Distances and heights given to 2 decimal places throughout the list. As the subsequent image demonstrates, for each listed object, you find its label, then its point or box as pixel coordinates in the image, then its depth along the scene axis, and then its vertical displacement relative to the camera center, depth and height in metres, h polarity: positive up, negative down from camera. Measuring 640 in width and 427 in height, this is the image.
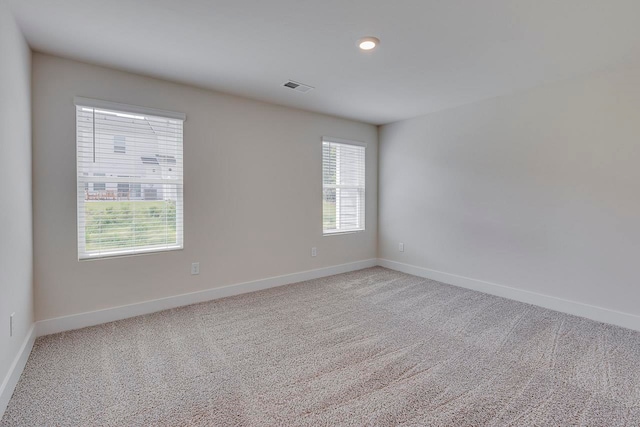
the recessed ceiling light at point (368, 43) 2.21 +1.29
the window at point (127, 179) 2.69 +0.29
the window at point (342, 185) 4.43 +0.37
